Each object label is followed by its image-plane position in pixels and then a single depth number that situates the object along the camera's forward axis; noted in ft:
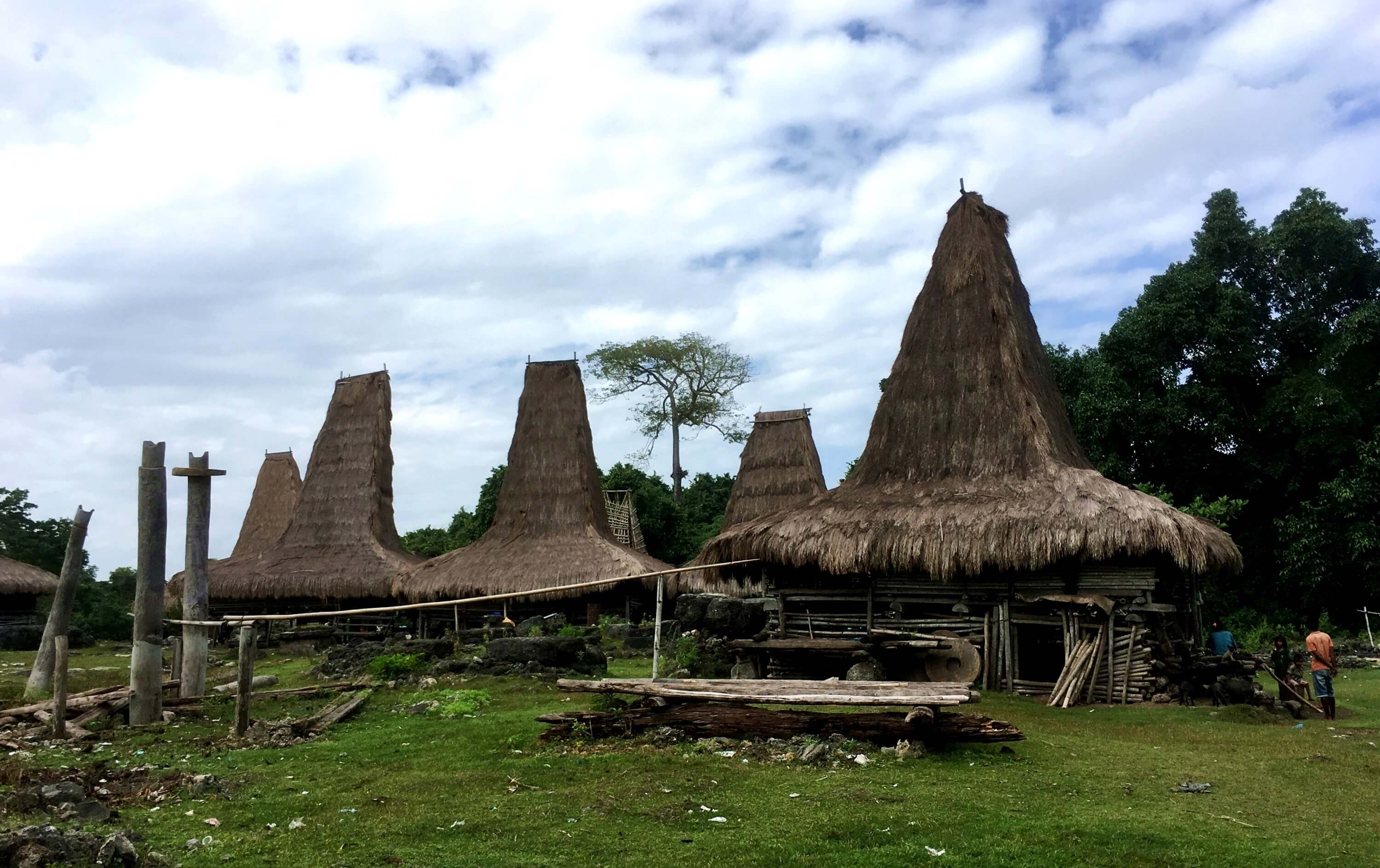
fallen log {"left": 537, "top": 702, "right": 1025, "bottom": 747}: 28.14
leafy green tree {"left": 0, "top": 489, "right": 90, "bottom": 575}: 108.58
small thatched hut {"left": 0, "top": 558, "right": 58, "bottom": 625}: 94.94
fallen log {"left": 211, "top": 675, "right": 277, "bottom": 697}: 47.65
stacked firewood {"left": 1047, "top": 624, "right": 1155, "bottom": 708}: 41.78
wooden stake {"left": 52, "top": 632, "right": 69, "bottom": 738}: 34.55
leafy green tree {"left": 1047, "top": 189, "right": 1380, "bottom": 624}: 83.71
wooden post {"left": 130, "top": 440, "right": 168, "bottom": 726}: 37.32
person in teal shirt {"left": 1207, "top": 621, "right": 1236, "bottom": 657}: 45.98
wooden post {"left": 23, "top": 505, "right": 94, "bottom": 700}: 45.27
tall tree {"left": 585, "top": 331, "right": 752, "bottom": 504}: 137.08
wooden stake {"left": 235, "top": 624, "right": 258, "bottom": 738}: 33.45
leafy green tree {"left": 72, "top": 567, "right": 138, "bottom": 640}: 98.22
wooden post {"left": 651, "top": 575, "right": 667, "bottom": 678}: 34.37
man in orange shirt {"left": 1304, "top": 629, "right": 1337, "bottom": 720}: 37.01
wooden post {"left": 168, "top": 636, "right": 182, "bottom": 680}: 46.19
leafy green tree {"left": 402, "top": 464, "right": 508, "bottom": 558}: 114.21
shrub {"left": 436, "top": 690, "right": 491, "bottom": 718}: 38.45
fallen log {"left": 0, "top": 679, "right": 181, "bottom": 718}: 37.93
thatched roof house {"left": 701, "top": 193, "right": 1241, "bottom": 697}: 43.57
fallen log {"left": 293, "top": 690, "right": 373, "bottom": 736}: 34.81
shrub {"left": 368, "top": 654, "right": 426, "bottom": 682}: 49.75
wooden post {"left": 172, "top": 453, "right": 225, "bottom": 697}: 41.96
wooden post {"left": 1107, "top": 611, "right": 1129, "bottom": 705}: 42.32
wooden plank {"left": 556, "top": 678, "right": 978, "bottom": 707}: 28.66
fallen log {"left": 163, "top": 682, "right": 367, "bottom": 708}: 44.04
